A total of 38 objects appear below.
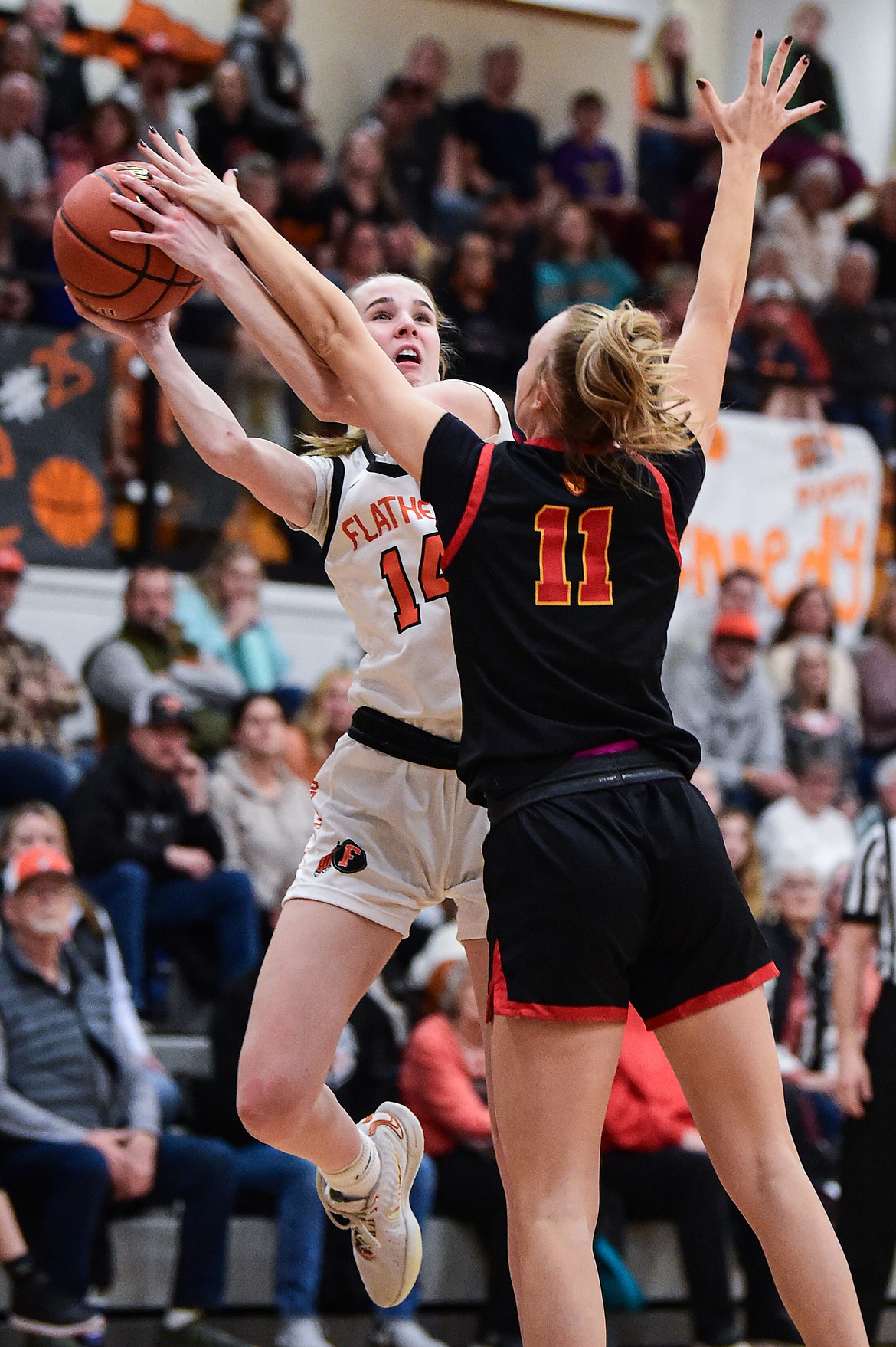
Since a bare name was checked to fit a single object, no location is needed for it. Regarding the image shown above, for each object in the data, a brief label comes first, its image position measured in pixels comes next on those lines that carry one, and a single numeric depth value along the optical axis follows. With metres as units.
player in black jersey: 5.88
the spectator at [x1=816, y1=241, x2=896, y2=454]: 24.21
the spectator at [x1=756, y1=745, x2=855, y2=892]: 16.86
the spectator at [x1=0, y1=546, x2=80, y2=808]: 14.40
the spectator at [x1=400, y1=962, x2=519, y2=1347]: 13.18
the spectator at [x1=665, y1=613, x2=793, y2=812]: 18.10
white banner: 20.18
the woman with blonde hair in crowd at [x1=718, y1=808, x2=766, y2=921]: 15.46
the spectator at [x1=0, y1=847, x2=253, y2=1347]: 11.81
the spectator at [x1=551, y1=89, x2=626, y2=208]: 25.58
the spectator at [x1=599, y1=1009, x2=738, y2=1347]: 13.09
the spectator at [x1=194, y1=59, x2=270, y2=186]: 21.46
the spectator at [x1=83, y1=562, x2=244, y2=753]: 15.76
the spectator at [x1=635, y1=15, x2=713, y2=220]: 27.89
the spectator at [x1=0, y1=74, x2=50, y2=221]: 19.37
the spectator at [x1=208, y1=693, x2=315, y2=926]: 14.83
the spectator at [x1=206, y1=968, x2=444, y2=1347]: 12.39
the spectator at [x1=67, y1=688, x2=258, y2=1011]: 13.88
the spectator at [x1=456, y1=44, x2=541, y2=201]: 25.00
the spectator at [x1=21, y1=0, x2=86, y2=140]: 21.07
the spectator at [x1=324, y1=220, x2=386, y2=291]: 19.87
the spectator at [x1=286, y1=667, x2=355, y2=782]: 15.60
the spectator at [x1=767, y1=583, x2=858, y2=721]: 19.46
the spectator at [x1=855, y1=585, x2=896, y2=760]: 20.05
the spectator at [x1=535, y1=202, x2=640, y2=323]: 22.53
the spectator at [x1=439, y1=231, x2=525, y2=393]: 19.96
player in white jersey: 7.15
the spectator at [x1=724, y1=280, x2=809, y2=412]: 22.33
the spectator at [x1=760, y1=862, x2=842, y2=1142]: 15.40
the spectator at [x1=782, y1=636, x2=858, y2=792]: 18.52
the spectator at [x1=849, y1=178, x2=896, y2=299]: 25.97
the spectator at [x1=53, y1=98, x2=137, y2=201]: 19.94
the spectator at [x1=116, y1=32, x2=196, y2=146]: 20.92
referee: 10.80
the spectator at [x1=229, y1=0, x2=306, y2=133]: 22.19
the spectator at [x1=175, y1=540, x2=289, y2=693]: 16.89
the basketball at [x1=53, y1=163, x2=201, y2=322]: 7.18
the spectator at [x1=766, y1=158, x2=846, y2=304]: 25.69
